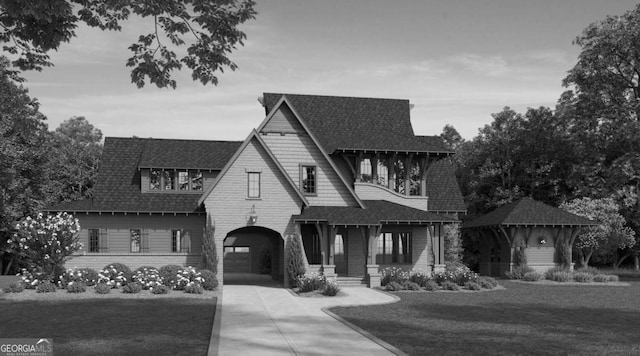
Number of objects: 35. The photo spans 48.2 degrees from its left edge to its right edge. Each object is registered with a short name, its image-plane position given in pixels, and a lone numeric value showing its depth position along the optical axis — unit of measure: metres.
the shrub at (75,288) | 28.22
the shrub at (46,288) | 28.20
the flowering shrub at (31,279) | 29.38
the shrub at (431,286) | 31.49
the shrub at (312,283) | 29.53
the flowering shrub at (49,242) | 29.92
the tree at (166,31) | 15.70
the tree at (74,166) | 57.70
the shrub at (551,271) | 40.22
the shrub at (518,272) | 41.12
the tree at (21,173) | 48.97
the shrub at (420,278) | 32.55
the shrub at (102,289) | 28.32
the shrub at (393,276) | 33.65
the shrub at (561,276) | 39.00
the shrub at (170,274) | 30.31
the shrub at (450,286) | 31.58
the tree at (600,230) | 45.50
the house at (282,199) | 34.69
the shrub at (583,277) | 39.12
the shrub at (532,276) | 39.47
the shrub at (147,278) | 29.56
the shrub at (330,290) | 28.19
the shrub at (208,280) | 30.30
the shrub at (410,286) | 31.61
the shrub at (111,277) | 29.86
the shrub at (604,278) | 39.38
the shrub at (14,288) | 28.02
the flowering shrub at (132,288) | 28.47
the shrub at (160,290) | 28.45
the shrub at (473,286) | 31.83
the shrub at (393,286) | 31.58
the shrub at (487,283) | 32.91
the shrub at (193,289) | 28.62
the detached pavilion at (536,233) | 42.34
